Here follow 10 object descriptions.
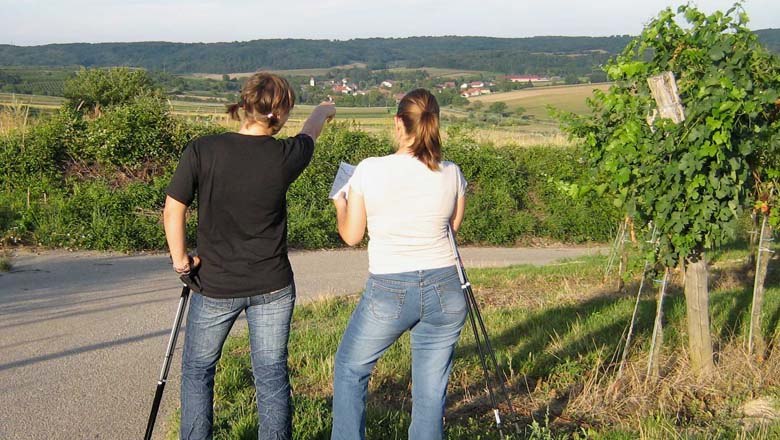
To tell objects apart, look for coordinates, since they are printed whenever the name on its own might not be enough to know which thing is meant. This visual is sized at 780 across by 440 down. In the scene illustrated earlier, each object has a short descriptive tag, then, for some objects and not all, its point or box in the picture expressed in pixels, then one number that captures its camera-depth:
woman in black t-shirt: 3.90
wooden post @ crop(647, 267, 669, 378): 5.90
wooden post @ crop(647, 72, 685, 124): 5.61
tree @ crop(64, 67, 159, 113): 17.39
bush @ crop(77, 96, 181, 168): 13.19
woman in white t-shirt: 3.87
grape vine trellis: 5.46
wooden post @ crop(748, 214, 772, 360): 6.49
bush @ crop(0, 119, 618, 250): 11.88
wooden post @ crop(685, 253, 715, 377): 5.96
